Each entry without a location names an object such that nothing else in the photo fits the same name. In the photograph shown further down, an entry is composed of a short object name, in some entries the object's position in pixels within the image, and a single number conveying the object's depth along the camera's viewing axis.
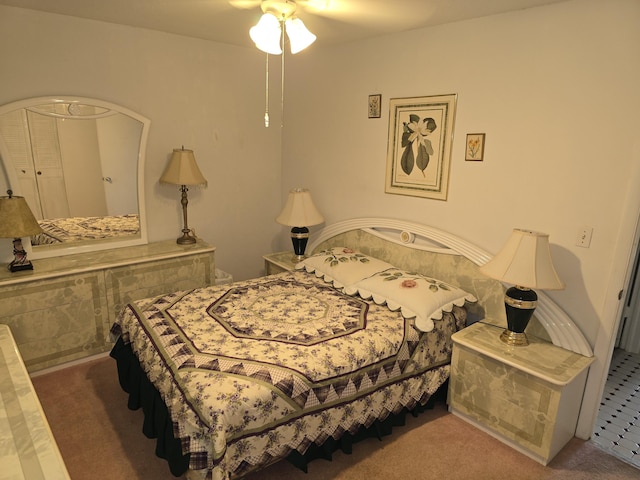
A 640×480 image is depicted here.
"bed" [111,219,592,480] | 1.80
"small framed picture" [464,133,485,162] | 2.62
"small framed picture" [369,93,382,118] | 3.18
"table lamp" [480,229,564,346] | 2.17
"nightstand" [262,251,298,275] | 3.60
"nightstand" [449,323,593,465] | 2.12
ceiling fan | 2.29
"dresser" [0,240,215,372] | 2.68
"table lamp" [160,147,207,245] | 3.32
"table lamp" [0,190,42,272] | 2.62
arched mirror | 2.82
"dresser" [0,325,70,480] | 1.40
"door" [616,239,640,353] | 3.29
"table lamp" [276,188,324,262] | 3.52
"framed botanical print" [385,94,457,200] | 2.79
